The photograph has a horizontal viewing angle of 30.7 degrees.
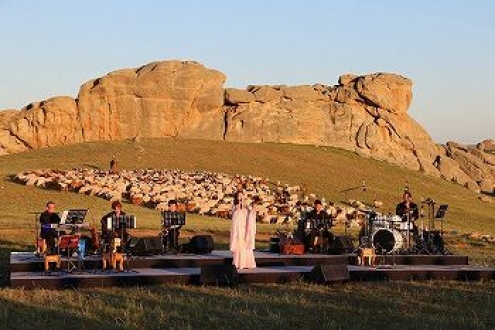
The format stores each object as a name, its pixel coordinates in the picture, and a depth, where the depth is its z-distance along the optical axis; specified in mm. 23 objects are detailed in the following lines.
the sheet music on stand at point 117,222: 19422
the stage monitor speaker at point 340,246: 23828
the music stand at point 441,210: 23284
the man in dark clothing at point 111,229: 19422
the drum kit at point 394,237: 23109
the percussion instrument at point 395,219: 23305
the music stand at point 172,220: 23031
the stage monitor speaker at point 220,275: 17734
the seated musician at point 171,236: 23266
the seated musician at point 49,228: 19578
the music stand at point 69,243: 19156
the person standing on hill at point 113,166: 52425
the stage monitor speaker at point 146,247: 21859
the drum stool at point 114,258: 19328
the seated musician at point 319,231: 24094
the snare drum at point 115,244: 19234
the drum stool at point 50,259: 18719
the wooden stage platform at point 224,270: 17750
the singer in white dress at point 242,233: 19781
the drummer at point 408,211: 23784
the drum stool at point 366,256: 21281
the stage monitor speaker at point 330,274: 18062
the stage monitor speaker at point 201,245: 23391
